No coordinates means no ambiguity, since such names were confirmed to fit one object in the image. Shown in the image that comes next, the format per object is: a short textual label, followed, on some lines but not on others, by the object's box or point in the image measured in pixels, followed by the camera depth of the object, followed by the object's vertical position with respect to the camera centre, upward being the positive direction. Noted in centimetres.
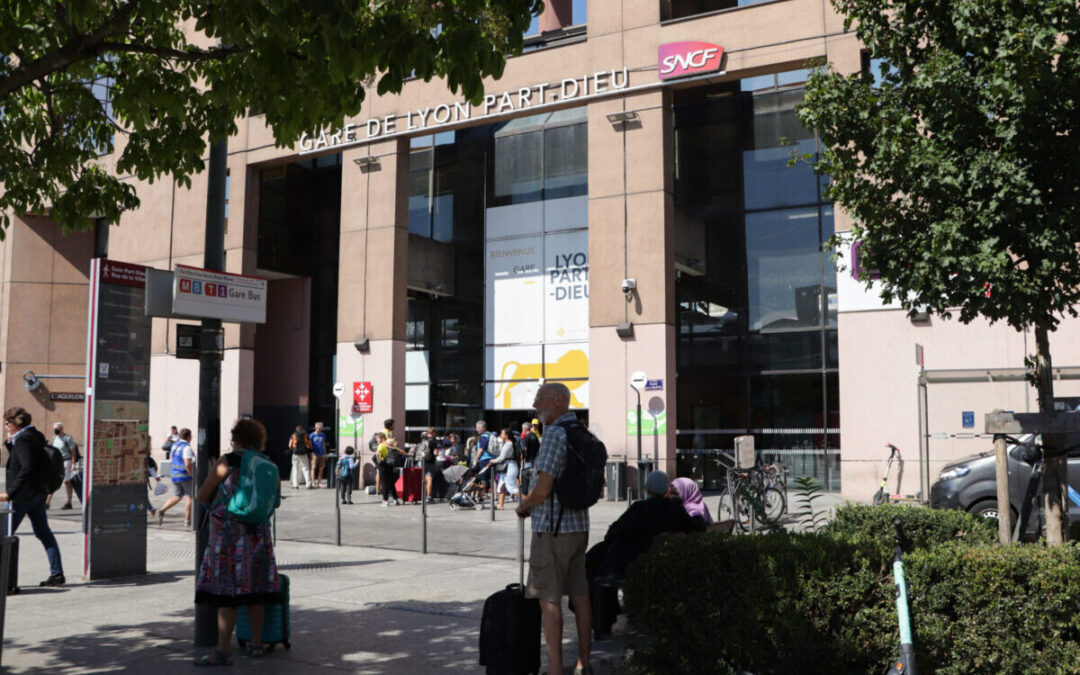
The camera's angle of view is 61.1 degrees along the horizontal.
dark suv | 1100 -81
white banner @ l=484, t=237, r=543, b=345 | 2589 +369
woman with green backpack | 624 -84
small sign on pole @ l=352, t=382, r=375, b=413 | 2481 +67
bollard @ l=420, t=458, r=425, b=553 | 1223 -154
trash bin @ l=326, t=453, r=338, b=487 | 2562 -151
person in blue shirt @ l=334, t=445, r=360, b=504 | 2033 -119
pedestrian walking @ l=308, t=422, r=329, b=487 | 2589 -91
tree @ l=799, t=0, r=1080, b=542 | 634 +191
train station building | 2091 +444
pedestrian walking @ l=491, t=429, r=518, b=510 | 1888 -97
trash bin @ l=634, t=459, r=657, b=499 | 2038 -108
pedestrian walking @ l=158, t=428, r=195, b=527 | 1588 -87
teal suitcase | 667 -150
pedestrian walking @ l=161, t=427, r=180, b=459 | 2106 -47
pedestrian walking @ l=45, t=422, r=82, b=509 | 1866 -55
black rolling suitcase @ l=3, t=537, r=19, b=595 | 894 -149
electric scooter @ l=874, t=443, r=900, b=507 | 1589 -129
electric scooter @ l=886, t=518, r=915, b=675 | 412 -94
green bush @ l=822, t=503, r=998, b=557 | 688 -88
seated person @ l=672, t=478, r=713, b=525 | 850 -71
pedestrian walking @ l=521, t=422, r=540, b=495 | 1922 -56
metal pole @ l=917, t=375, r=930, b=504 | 1245 -27
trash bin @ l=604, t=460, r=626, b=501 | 2069 -137
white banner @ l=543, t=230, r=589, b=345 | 2492 +364
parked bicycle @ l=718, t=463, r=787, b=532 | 1342 -122
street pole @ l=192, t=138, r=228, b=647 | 678 +36
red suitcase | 2066 -145
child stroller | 1927 -139
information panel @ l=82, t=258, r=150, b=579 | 992 -1
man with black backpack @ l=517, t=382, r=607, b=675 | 567 -63
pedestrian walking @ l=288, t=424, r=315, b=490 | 2522 -94
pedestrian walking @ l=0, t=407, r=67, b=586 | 926 -57
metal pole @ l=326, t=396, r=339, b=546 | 1352 -159
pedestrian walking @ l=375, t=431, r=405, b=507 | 2038 -96
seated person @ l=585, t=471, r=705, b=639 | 702 -94
